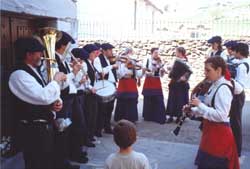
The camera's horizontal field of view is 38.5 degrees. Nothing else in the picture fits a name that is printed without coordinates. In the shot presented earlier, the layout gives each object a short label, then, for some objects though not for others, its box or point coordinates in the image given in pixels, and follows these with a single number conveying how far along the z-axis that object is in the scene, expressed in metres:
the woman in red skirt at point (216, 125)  3.46
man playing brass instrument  3.23
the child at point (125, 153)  2.71
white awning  4.03
